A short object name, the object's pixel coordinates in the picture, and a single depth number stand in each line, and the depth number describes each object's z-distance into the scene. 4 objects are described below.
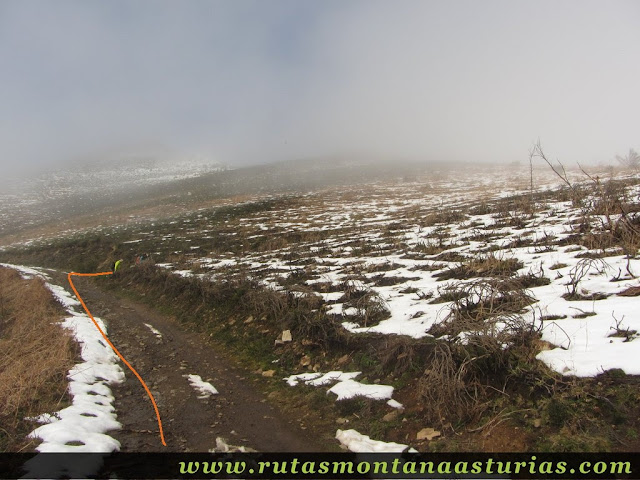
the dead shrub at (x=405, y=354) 5.96
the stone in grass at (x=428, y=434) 4.59
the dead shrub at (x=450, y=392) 4.75
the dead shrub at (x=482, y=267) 8.45
